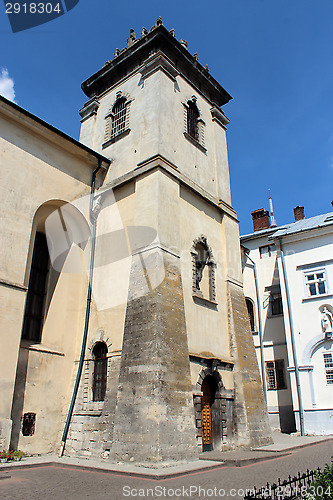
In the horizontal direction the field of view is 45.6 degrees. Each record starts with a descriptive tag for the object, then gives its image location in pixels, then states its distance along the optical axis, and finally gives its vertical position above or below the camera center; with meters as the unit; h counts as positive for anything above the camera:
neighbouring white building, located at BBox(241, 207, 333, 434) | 18.20 +3.93
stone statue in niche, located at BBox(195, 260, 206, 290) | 14.30 +4.60
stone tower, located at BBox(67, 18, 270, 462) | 10.85 +4.25
